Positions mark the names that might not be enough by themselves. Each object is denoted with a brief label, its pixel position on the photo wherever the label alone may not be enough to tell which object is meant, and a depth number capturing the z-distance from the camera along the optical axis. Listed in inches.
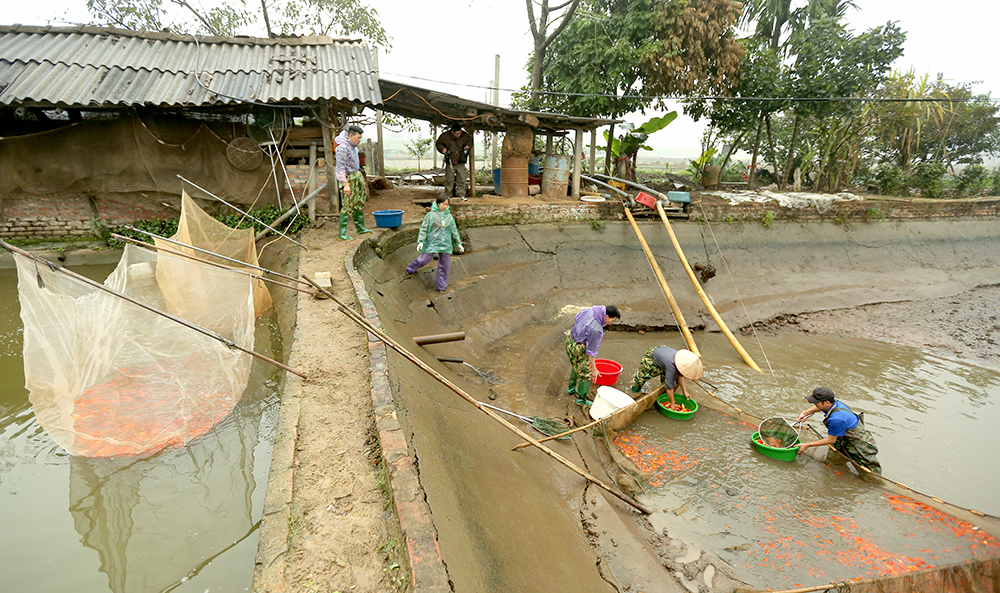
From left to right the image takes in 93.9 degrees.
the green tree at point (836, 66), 480.7
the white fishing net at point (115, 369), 139.1
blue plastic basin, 331.1
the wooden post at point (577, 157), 454.6
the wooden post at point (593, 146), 474.0
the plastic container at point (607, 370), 255.6
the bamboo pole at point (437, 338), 233.5
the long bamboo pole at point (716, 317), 314.9
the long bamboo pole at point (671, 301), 321.1
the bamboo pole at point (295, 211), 327.3
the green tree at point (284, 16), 557.0
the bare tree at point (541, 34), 542.6
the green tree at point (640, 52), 455.2
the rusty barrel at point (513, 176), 462.0
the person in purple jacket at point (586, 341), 228.8
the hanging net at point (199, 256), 213.2
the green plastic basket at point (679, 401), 228.2
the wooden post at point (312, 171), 359.6
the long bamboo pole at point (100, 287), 126.3
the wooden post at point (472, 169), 422.9
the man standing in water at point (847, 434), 190.2
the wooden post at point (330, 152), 347.6
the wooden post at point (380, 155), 514.9
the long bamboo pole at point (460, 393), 134.3
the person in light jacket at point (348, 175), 317.4
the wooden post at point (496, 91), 539.2
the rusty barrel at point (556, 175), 473.4
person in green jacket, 292.7
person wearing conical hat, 219.8
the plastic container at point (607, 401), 217.5
